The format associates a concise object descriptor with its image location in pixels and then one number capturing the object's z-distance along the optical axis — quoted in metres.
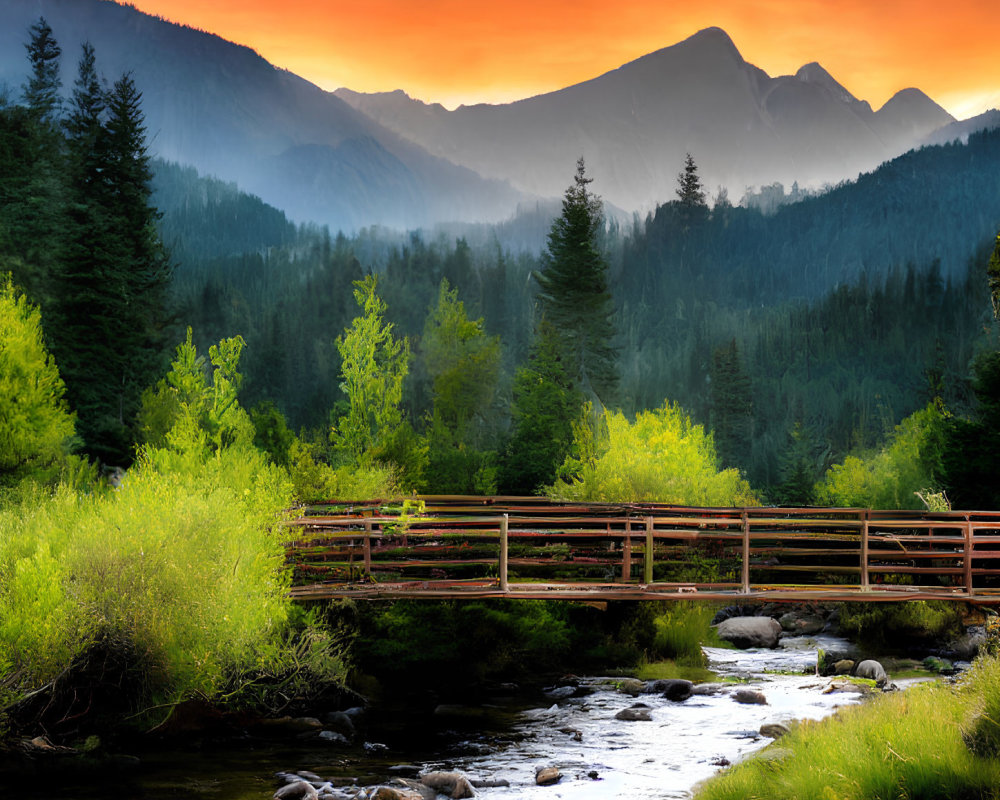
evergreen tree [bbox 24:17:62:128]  61.26
